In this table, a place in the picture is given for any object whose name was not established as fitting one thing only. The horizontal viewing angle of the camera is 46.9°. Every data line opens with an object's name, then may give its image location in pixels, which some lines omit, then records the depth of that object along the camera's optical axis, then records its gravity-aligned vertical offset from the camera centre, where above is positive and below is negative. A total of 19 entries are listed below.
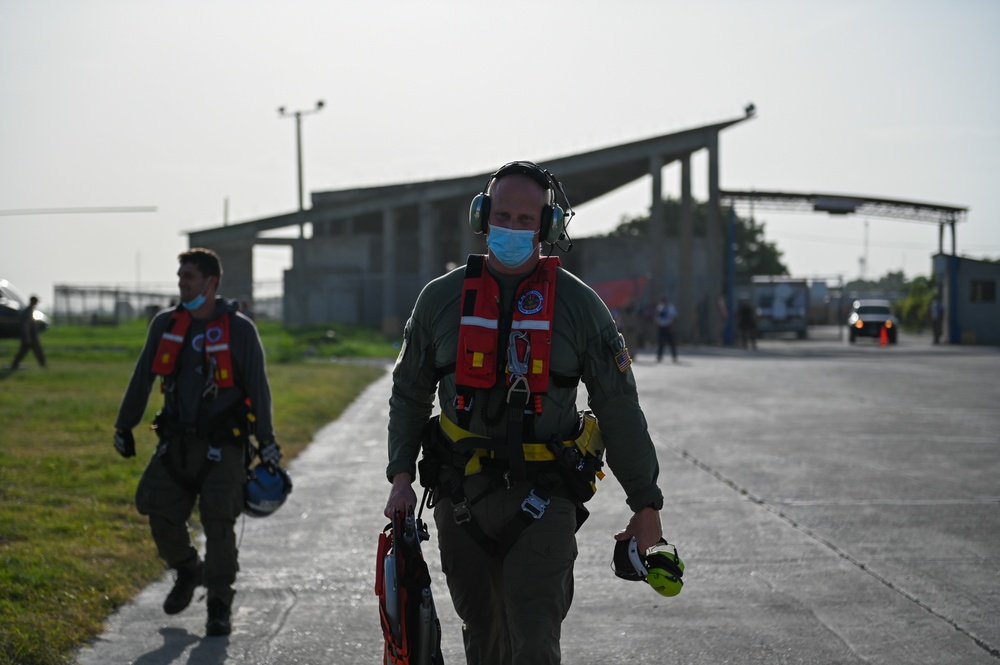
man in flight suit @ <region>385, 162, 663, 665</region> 3.63 -0.39
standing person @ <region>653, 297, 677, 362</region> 29.19 -0.56
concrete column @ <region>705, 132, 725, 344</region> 42.59 +2.02
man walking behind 5.92 -0.65
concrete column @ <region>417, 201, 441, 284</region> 48.28 +2.63
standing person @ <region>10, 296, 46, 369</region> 23.14 -0.70
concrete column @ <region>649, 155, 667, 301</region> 44.22 +3.13
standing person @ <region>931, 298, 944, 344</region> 44.31 -0.56
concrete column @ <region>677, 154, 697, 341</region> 43.25 +1.65
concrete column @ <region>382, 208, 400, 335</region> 45.50 +1.16
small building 44.47 +0.19
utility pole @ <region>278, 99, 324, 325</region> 43.84 +1.74
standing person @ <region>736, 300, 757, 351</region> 38.44 -0.59
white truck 50.06 -0.14
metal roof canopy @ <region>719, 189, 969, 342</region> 44.50 +4.16
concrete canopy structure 44.56 +2.99
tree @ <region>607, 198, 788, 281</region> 98.56 +4.92
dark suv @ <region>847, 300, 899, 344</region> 45.09 -0.68
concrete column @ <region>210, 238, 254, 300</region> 58.22 +2.17
